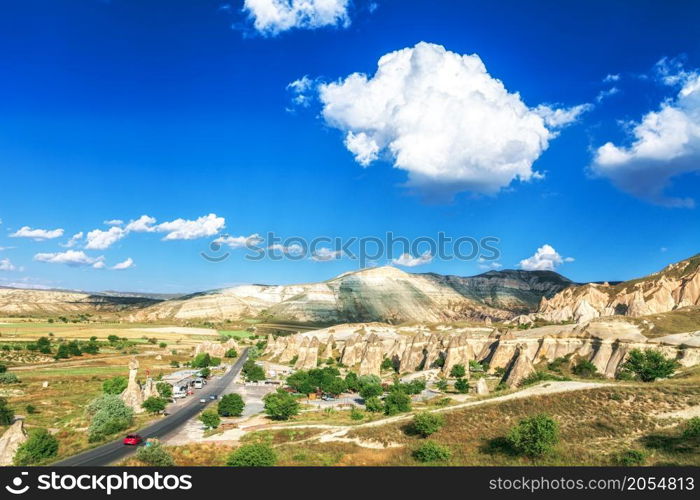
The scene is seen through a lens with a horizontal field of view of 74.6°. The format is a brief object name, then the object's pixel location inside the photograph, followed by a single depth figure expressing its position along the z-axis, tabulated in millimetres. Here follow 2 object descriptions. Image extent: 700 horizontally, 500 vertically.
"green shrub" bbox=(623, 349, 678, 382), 61562
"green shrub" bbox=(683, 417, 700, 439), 32338
